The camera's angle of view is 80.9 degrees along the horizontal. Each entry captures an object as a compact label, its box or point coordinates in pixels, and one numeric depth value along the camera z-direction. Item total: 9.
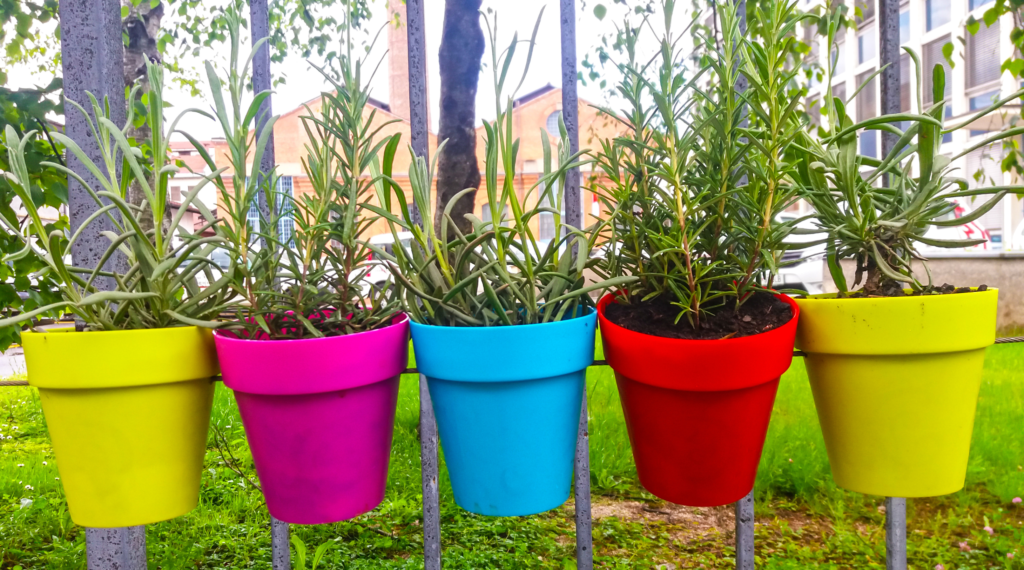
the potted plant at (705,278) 0.50
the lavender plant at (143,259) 0.52
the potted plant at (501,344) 0.50
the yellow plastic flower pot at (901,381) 0.51
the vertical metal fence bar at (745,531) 0.72
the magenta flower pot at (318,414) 0.49
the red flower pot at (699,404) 0.49
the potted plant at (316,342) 0.50
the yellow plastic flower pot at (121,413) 0.50
